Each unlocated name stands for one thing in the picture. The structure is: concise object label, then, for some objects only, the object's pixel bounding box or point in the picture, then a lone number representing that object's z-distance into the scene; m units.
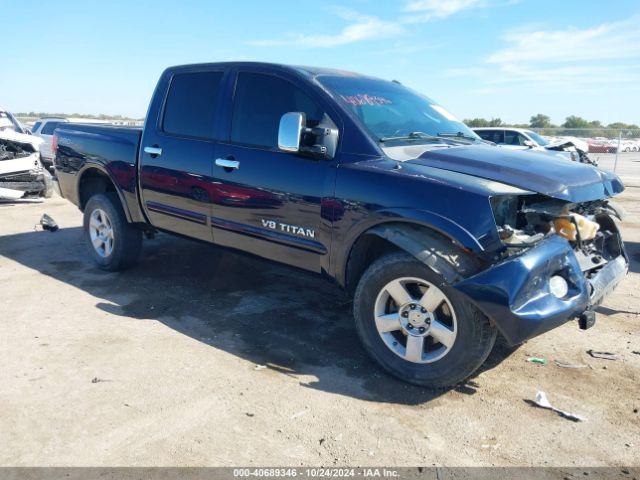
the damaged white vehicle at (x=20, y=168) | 9.73
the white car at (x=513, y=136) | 14.90
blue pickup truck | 3.04
